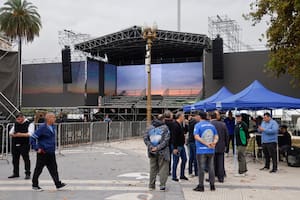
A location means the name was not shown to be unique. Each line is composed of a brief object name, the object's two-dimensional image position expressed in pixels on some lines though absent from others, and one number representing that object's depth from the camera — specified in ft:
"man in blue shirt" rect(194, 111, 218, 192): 26.35
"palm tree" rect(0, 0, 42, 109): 121.90
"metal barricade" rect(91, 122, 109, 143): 67.97
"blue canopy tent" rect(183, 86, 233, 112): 55.06
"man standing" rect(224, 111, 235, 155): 48.39
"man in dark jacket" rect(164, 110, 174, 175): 29.24
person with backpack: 25.95
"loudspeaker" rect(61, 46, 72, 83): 130.11
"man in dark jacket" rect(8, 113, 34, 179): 30.73
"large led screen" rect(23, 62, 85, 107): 135.64
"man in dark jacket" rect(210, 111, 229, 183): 29.96
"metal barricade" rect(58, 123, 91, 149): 57.16
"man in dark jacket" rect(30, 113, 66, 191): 25.64
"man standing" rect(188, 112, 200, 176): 31.48
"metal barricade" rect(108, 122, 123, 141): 75.00
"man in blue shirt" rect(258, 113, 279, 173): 36.35
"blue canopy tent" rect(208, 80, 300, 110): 43.70
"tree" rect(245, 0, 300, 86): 58.49
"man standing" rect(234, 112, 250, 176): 33.47
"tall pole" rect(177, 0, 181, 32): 148.56
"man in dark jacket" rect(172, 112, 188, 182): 29.73
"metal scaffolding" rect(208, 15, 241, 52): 128.47
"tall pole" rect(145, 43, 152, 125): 52.30
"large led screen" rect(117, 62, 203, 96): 134.00
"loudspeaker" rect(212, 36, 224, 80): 111.86
